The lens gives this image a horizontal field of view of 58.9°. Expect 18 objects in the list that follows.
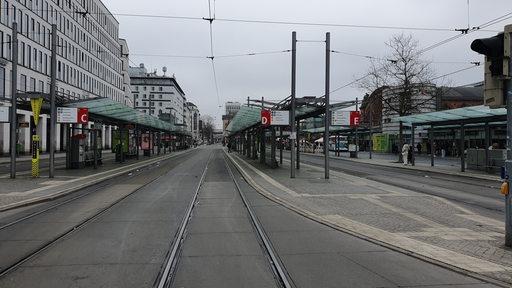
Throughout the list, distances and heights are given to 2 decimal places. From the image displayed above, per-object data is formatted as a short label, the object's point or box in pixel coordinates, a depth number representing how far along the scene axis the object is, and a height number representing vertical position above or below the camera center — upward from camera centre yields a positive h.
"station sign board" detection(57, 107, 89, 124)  22.95 +1.34
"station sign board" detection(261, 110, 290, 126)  24.27 +1.40
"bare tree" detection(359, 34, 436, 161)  37.12 +5.04
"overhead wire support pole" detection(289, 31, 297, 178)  21.41 +2.27
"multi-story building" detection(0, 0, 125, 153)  48.12 +12.62
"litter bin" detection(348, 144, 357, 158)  50.38 -0.72
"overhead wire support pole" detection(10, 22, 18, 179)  19.73 +1.57
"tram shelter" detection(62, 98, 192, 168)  26.42 +1.06
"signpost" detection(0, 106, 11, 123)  20.75 +1.24
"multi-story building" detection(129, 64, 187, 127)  142.38 +16.21
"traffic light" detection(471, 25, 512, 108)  7.33 +1.37
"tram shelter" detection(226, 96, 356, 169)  23.75 +2.00
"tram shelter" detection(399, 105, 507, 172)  25.45 +1.60
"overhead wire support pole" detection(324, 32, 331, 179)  21.17 +2.73
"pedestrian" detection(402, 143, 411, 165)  34.87 -0.69
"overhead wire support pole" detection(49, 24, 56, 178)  20.19 +1.67
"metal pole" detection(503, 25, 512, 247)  7.47 -0.25
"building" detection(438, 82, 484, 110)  69.71 +7.25
